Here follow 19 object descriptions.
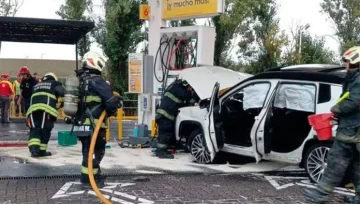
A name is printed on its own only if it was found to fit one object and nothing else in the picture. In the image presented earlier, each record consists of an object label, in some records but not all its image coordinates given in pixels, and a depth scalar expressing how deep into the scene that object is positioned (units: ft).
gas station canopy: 42.27
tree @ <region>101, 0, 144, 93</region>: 76.23
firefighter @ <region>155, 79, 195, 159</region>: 33.35
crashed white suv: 25.99
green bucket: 37.68
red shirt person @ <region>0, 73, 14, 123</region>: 57.31
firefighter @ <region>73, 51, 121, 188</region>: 24.06
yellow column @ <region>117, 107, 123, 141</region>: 41.41
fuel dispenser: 39.01
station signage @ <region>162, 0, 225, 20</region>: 35.91
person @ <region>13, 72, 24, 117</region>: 65.36
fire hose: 22.53
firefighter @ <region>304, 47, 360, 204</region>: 19.92
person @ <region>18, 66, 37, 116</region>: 51.60
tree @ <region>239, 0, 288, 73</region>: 96.58
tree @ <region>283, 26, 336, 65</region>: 100.51
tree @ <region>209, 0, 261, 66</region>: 89.51
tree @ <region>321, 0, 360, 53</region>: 124.67
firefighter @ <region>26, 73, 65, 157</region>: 32.17
